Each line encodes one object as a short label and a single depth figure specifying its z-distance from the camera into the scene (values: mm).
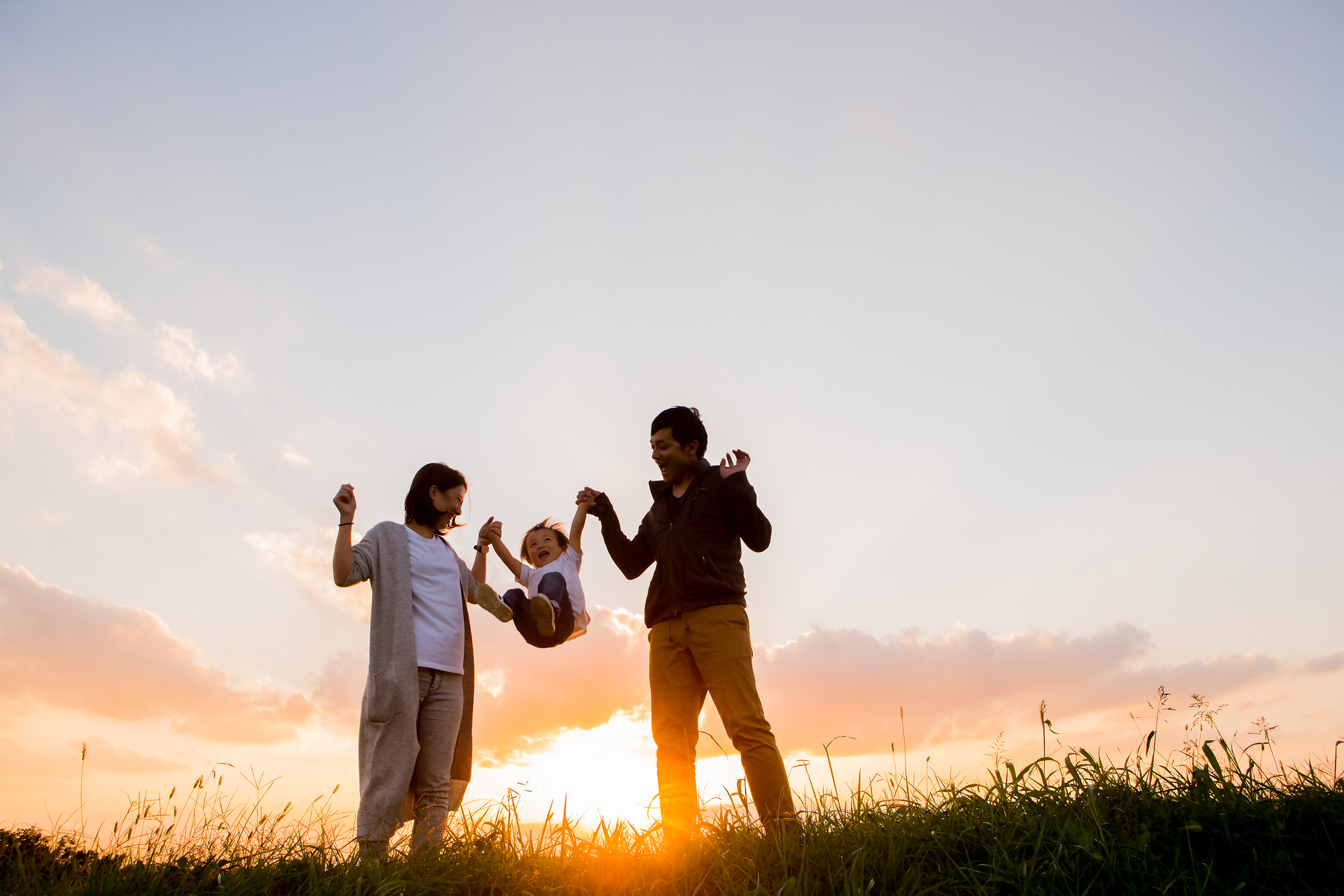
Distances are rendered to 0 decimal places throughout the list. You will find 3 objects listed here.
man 4602
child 5441
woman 4375
